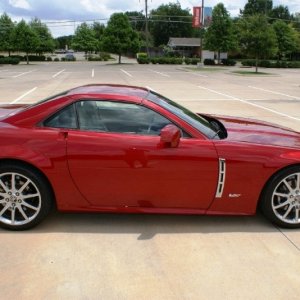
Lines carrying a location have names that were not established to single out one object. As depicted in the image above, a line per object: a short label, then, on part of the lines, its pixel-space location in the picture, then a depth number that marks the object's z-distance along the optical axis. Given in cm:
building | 9100
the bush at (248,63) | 5197
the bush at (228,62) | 5351
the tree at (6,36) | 6041
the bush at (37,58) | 6625
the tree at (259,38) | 3466
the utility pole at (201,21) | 4509
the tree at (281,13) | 11521
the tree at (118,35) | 5372
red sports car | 376
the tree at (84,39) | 7762
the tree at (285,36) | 5722
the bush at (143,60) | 5572
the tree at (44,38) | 6781
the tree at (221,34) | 4981
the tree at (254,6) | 11531
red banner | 4475
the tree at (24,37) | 5612
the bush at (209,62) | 5428
